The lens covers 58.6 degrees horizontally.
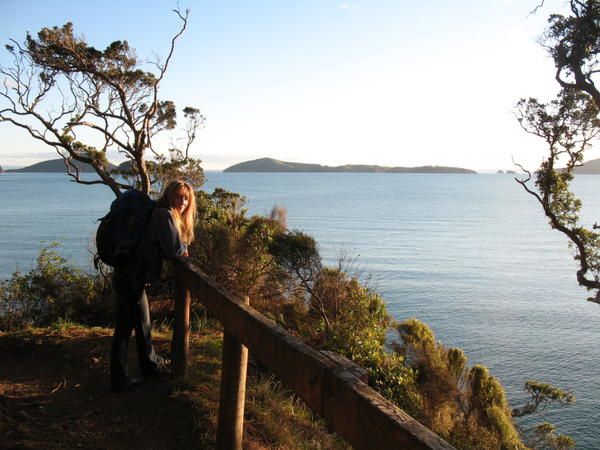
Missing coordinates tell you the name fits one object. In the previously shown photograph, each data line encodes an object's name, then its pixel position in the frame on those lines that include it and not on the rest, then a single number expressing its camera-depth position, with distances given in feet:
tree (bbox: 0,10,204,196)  63.67
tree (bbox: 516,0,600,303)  63.21
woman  14.66
